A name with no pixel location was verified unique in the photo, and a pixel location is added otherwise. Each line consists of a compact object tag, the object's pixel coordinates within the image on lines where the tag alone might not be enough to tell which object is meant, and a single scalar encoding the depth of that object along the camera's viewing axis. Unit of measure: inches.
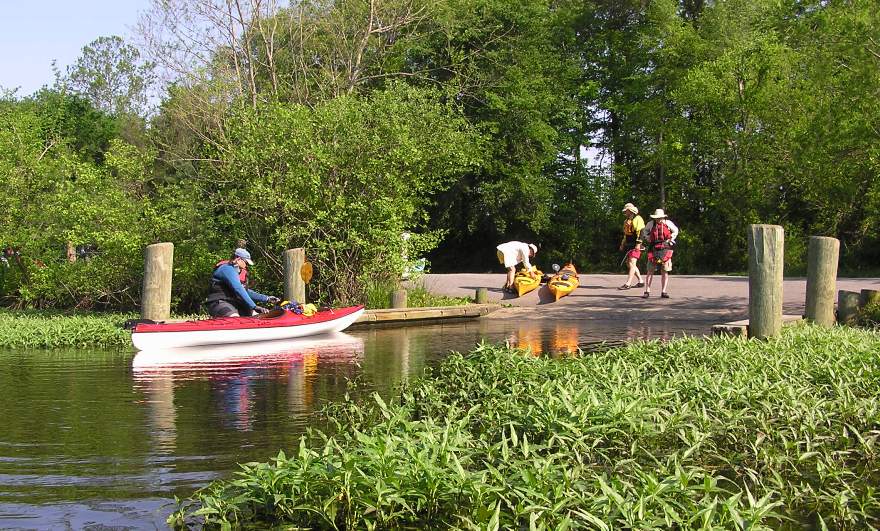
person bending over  978.1
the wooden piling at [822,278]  559.2
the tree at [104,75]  2918.3
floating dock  791.7
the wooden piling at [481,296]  906.7
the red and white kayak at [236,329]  606.5
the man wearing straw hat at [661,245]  884.0
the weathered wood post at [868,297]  605.6
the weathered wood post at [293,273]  765.3
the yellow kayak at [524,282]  960.3
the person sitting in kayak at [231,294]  673.0
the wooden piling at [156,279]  714.8
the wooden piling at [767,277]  481.1
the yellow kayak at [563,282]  930.1
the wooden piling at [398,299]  823.1
